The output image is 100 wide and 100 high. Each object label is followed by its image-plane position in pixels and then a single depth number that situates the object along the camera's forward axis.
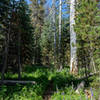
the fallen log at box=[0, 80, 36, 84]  7.11
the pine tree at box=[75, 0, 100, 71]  4.61
